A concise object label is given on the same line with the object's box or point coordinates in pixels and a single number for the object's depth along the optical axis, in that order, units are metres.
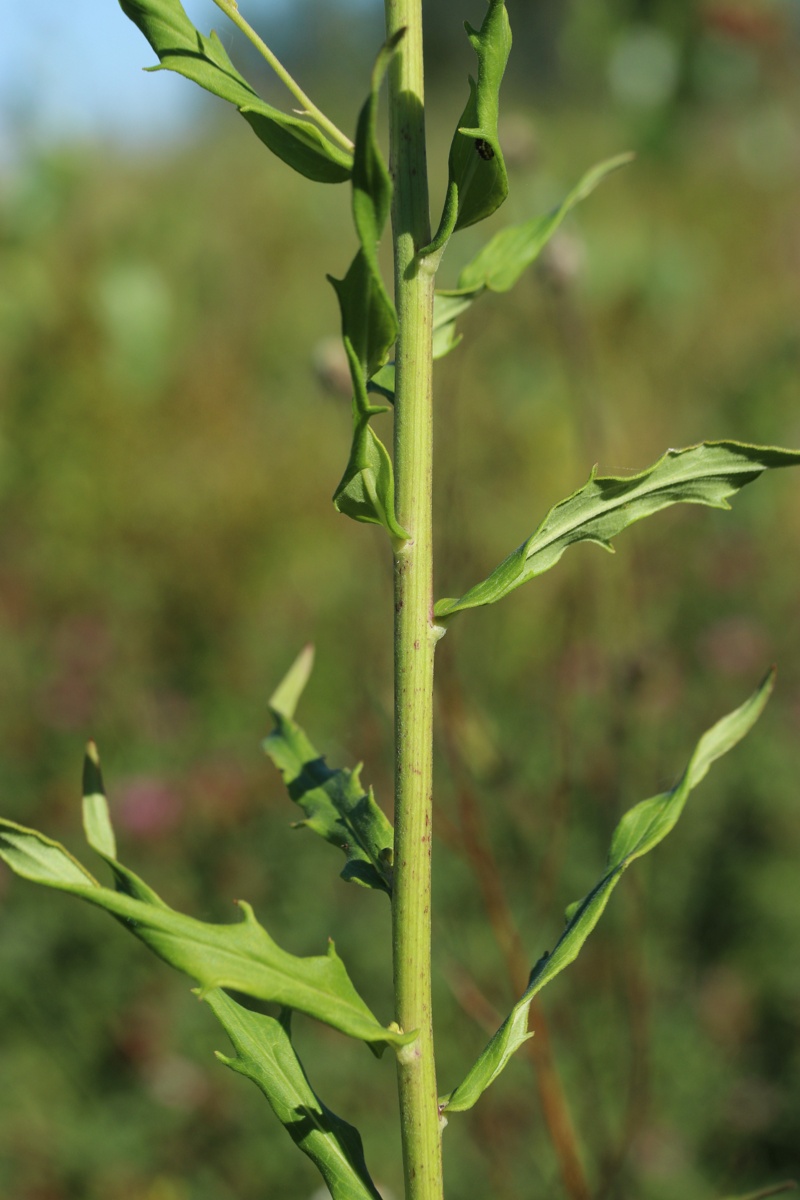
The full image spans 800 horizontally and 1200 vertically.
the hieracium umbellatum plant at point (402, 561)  0.73
